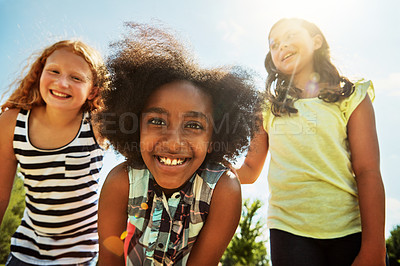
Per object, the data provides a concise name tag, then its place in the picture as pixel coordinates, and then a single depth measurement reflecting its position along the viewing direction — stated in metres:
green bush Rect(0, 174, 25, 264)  19.80
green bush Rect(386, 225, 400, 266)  16.80
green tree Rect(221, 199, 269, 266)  22.89
